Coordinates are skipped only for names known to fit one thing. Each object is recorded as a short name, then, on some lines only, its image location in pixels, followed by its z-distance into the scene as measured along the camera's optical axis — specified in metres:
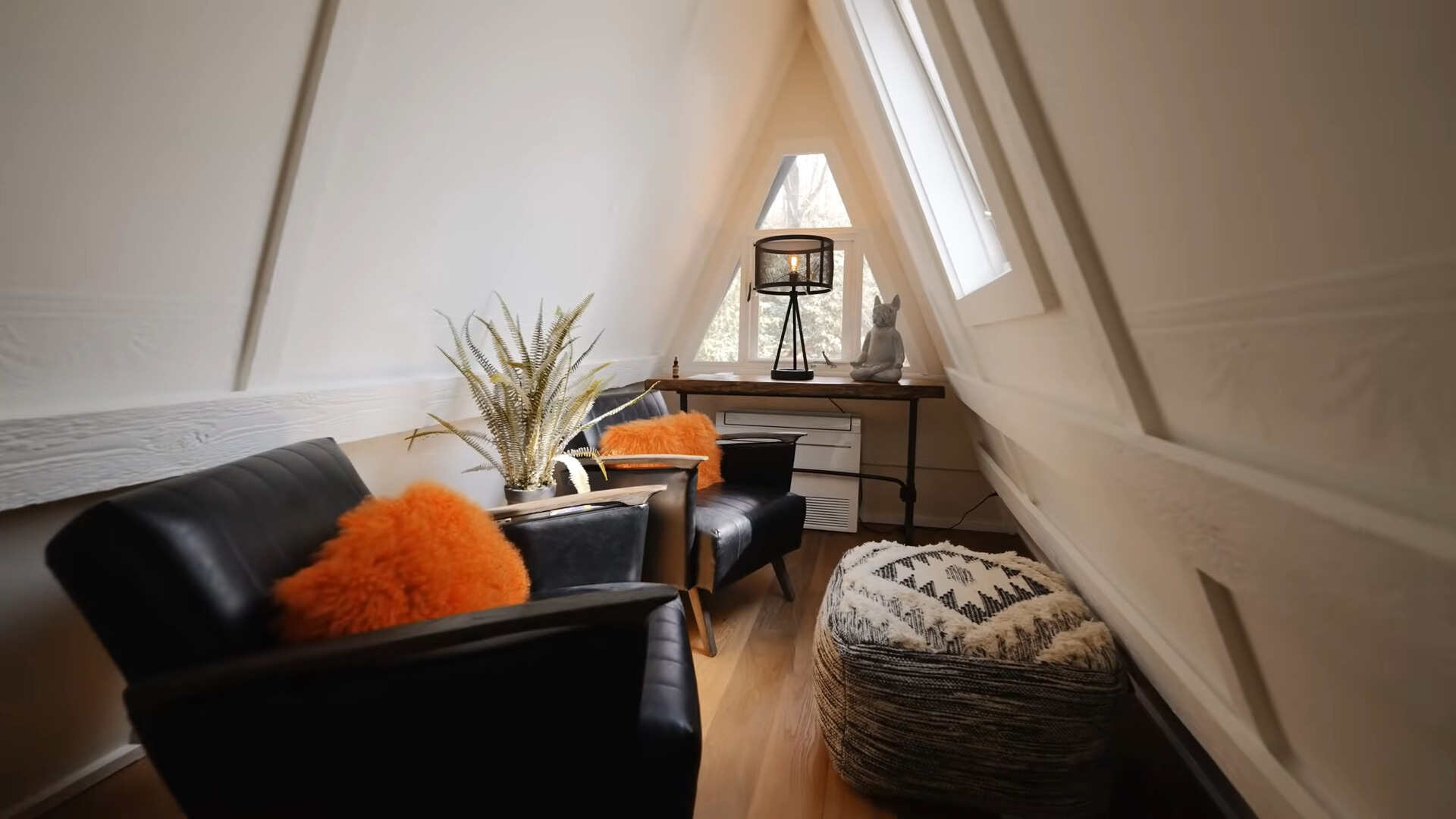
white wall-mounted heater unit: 3.21
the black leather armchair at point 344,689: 0.72
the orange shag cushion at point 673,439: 2.20
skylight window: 1.83
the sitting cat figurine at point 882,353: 2.88
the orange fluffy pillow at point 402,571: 0.85
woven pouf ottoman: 1.23
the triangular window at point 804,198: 3.44
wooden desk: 2.74
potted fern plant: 1.79
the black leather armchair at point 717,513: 1.85
